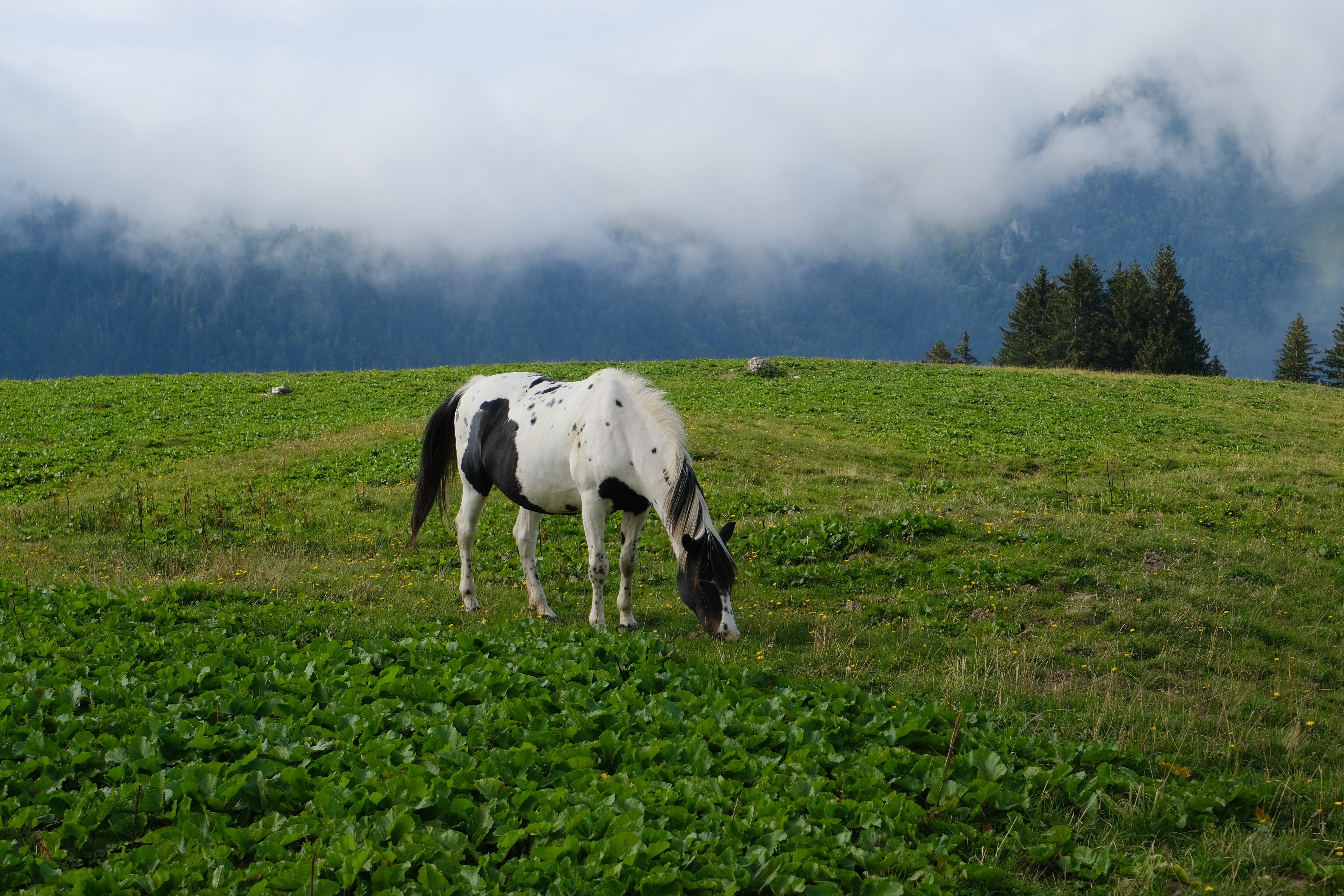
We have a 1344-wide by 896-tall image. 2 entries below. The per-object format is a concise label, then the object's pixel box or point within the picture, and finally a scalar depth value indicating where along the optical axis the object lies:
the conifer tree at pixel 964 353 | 100.88
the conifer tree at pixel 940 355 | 98.06
